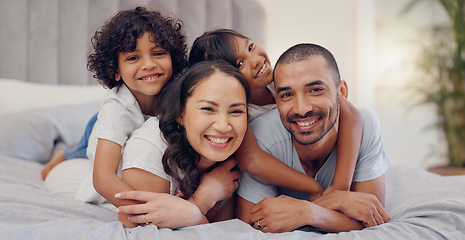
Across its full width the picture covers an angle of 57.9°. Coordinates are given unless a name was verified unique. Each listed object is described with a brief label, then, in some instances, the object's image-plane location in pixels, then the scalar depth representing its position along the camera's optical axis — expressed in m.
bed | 0.99
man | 1.16
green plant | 2.99
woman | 1.17
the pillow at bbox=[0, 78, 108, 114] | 2.24
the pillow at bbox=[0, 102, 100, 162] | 1.89
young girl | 1.27
